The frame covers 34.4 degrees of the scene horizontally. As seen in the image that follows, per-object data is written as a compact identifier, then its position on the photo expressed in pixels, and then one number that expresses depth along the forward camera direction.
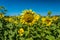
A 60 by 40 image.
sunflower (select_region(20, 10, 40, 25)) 1.79
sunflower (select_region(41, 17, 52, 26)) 2.20
